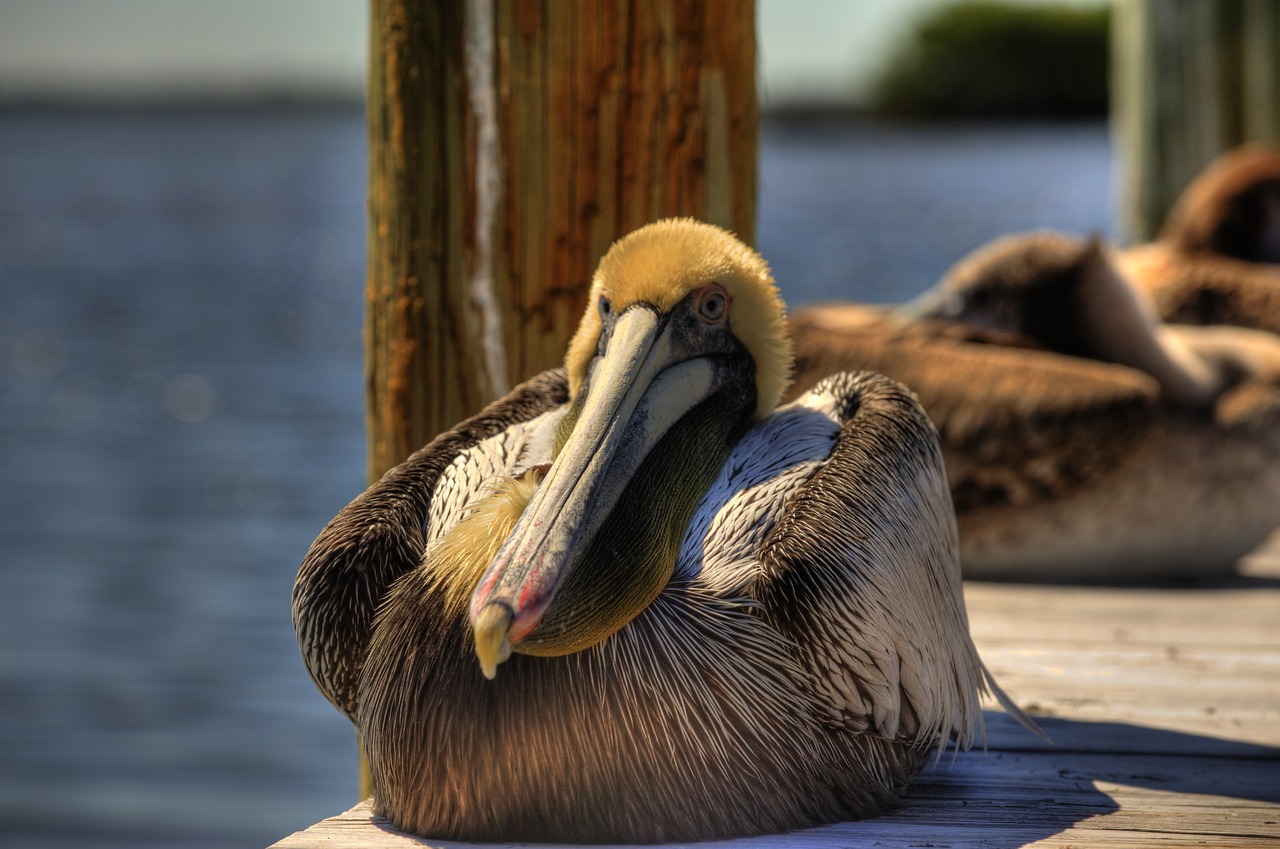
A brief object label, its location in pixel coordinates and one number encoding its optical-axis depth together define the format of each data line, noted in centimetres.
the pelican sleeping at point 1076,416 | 911
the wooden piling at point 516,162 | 616
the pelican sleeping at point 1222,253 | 1121
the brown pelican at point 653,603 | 439
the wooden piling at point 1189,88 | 1559
